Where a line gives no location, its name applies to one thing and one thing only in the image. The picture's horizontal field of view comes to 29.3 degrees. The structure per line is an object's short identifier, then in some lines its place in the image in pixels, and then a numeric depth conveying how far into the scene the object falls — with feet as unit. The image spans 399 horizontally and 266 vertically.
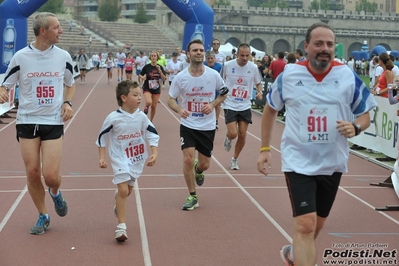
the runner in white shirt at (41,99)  24.88
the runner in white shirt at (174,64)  88.53
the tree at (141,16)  415.64
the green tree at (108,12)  410.93
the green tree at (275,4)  484.83
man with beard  18.01
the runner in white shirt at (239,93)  40.93
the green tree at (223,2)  461.08
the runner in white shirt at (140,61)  120.61
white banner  44.78
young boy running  24.75
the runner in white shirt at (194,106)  30.37
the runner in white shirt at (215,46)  59.52
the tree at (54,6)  373.20
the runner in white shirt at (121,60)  137.18
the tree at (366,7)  512.63
